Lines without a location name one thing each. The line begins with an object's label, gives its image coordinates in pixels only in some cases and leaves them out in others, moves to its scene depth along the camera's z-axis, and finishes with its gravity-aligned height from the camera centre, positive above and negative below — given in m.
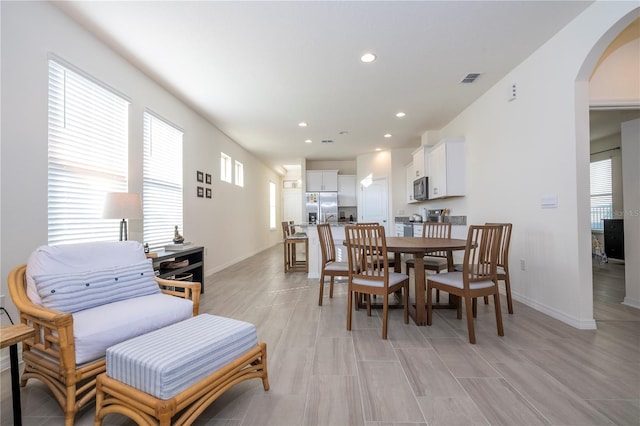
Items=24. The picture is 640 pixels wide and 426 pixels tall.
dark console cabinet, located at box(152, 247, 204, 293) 2.99 -0.59
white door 7.25 +0.36
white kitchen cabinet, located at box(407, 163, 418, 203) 6.20 +0.82
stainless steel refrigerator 8.16 +0.36
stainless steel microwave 5.26 +0.54
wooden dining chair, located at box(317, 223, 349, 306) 3.04 -0.56
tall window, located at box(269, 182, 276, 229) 9.77 +0.41
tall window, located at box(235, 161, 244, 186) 6.57 +1.07
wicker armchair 1.33 -0.73
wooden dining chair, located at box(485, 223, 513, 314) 2.65 -0.48
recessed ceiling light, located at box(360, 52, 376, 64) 2.91 +1.73
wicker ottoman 1.18 -0.74
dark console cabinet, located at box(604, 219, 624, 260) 5.39 -0.49
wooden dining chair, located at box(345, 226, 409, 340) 2.34 -0.52
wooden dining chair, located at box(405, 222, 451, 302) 3.00 -0.50
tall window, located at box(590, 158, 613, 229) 5.82 +0.48
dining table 2.42 -0.31
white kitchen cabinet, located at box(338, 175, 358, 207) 8.29 +0.79
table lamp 2.36 +0.10
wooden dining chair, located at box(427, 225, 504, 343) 2.22 -0.54
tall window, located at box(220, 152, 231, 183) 5.61 +1.06
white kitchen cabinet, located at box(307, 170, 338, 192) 8.17 +1.11
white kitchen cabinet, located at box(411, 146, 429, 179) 5.36 +1.08
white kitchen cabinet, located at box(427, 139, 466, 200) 4.50 +0.78
